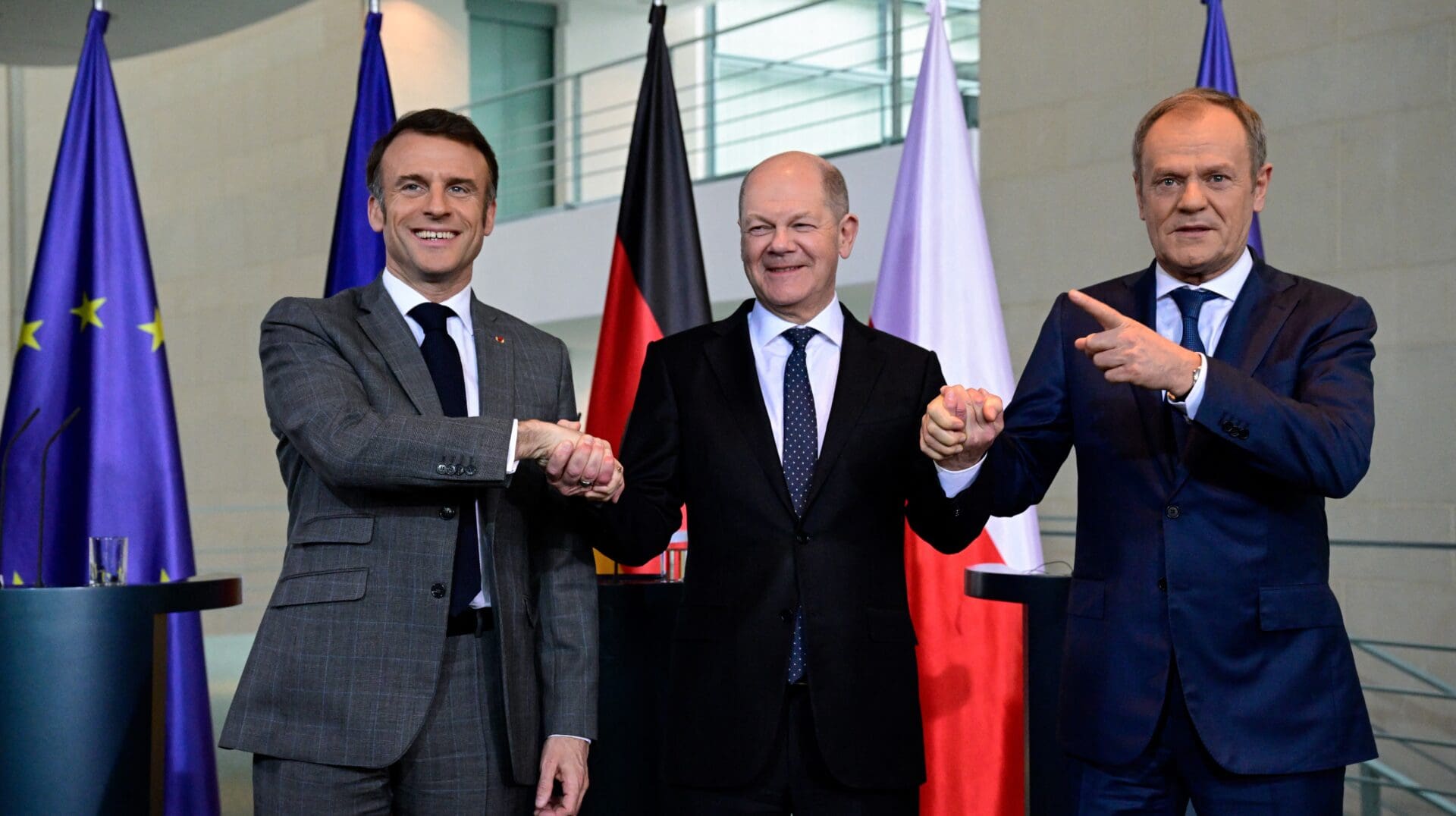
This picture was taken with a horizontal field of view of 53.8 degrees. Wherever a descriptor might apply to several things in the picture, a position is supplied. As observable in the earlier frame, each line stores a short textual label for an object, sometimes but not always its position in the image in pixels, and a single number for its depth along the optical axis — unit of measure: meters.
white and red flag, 3.80
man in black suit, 2.34
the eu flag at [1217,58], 4.35
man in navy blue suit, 1.95
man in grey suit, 2.13
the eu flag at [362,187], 4.77
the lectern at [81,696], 3.16
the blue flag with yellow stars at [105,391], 4.53
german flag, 4.61
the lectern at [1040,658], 3.31
